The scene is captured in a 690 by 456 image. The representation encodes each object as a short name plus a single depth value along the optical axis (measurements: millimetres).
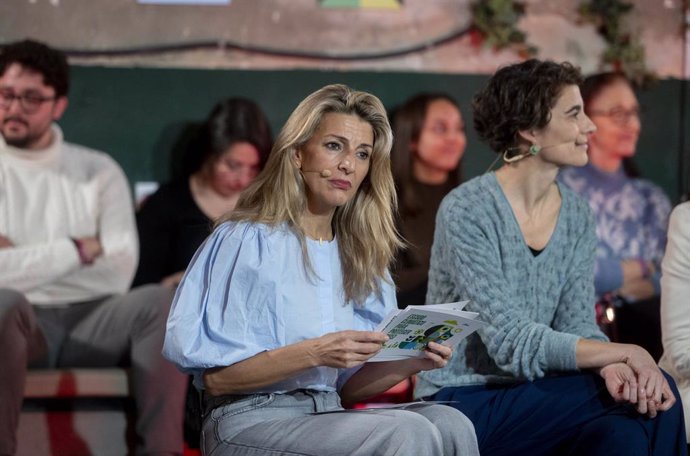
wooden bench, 6250
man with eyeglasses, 6228
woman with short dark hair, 4382
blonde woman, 3795
